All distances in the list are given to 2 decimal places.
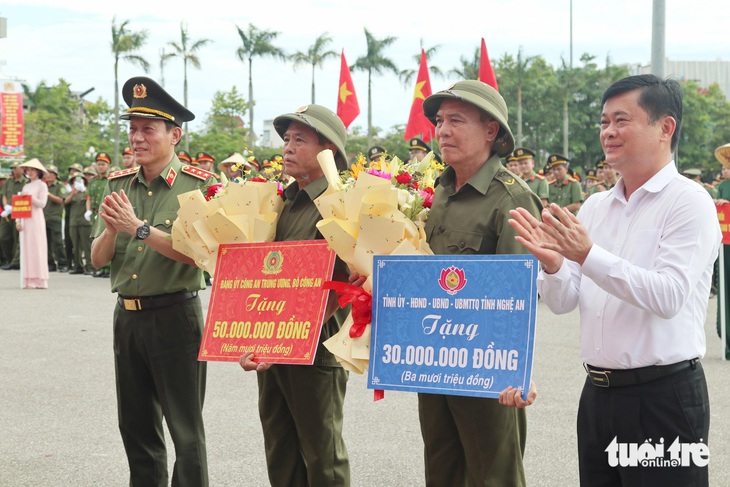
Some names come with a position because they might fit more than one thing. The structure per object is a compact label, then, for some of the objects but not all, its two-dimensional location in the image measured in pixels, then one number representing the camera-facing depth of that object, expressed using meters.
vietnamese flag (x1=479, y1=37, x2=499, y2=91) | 15.38
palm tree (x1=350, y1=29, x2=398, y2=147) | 44.25
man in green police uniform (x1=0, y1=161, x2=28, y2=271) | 20.27
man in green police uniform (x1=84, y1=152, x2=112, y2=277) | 18.08
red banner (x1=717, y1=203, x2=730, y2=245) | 8.80
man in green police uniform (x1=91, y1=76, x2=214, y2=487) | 4.49
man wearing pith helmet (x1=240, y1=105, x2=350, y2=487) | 4.19
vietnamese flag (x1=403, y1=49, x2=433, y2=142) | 17.17
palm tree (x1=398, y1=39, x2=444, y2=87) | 44.03
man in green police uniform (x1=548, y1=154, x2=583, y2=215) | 16.12
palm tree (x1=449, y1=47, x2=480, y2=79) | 49.06
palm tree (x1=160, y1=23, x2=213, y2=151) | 44.18
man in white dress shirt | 2.82
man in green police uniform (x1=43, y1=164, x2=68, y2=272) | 20.48
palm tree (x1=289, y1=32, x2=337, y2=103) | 44.38
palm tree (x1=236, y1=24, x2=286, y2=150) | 43.19
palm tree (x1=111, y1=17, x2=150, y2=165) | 40.16
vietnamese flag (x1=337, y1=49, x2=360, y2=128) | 18.05
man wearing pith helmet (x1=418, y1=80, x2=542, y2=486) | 3.58
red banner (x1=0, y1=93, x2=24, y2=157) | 35.28
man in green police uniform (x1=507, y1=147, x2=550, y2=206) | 15.30
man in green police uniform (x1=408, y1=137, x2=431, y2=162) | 15.09
